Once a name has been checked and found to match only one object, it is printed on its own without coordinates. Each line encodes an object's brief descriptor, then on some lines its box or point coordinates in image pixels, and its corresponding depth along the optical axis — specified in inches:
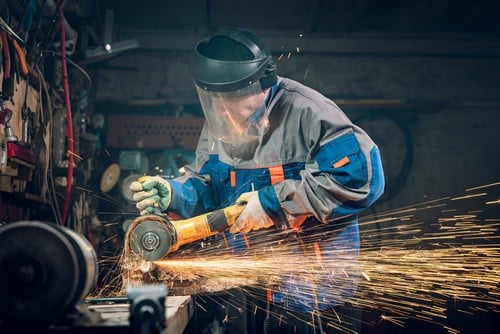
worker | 98.0
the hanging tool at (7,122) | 114.4
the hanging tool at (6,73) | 116.5
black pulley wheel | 52.6
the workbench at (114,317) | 52.3
